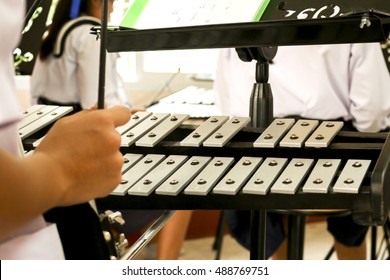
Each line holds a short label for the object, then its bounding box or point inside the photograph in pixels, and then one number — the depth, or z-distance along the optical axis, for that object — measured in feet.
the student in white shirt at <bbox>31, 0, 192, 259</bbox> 7.65
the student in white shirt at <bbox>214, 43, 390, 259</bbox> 5.66
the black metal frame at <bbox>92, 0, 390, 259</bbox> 2.97
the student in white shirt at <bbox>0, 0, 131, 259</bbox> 2.33
